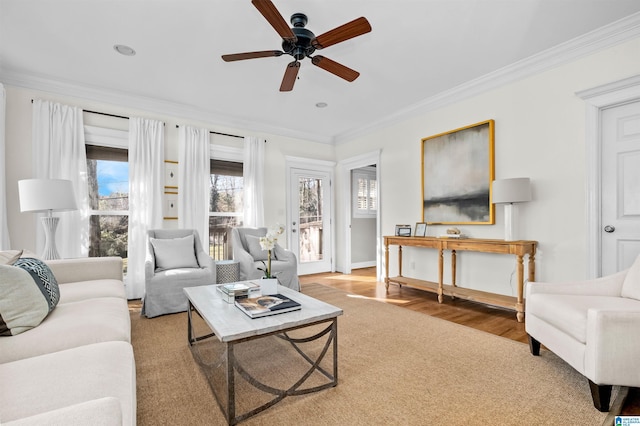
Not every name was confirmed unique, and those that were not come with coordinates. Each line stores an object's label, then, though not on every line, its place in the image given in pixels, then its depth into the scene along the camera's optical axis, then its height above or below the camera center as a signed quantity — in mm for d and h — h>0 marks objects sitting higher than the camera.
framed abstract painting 3527 +491
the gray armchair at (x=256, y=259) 3842 -616
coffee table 1520 -642
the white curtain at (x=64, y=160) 3436 +631
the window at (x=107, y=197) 3834 +206
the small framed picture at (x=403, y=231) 4340 -248
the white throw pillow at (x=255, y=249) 4188 -493
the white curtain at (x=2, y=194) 3111 +201
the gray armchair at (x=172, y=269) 3156 -628
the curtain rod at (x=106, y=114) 3774 +1276
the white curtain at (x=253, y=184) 4875 +485
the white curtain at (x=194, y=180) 4305 +486
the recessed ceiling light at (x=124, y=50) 2854 +1581
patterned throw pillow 1397 -426
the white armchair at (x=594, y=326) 1553 -645
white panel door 2557 +238
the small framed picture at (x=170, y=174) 4262 +560
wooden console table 2932 -538
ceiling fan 1971 +1270
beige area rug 1545 -1040
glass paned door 5578 -121
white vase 2178 -525
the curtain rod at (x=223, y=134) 4664 +1258
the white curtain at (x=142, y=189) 3910 +328
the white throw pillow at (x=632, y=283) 1999 -466
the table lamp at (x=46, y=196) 2801 +168
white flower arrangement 2197 -186
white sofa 663 -567
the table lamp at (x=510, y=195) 3006 +191
